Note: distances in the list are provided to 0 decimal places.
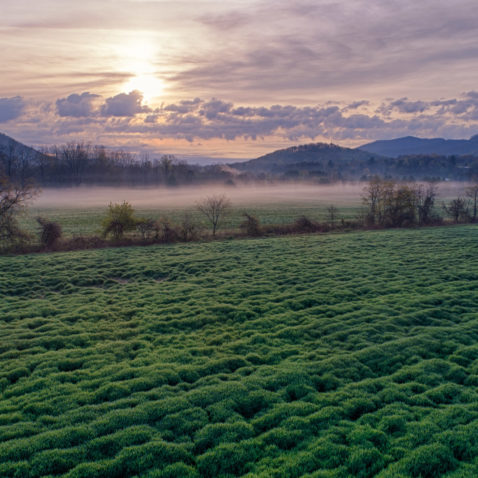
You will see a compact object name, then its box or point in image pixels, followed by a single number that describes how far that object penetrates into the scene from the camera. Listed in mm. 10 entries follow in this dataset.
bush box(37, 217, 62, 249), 40219
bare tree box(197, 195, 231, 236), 50972
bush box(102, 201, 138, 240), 43375
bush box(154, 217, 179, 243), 44094
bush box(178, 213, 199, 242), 45031
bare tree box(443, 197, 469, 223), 59128
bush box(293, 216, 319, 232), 51812
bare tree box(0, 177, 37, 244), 38500
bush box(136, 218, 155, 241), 43938
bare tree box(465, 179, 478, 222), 61594
